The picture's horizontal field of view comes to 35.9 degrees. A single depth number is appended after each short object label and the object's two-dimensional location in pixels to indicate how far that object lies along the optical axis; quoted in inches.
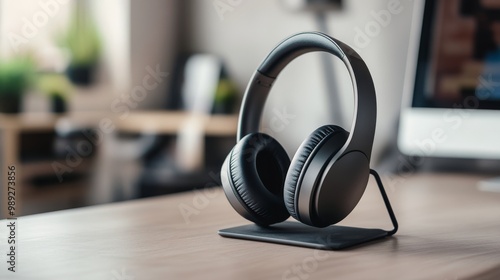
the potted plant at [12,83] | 138.2
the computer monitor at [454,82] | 59.7
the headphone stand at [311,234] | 31.1
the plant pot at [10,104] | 137.7
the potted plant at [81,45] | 158.4
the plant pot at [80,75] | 158.7
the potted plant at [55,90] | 145.6
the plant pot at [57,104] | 145.6
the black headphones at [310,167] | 30.7
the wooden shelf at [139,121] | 134.4
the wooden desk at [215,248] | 26.5
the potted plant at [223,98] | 147.6
